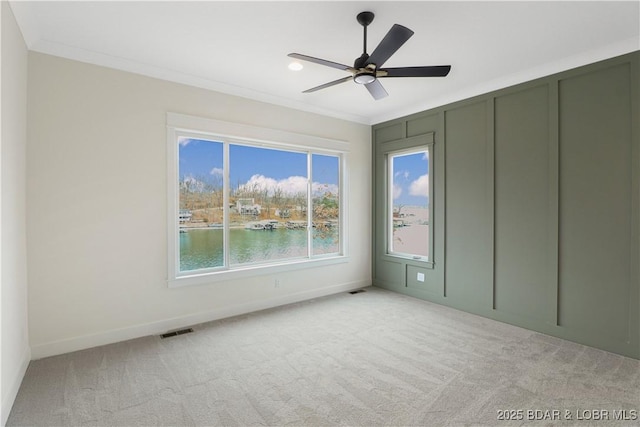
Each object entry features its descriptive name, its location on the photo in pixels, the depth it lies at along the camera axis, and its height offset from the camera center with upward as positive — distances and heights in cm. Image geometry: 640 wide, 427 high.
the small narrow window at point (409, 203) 460 +10
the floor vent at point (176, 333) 327 -129
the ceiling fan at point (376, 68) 223 +110
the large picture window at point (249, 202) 364 +11
